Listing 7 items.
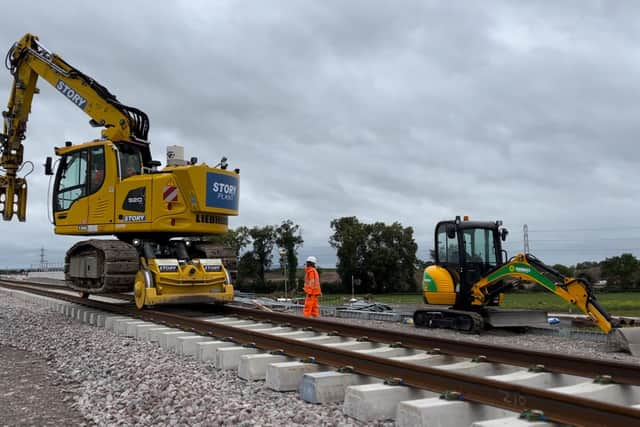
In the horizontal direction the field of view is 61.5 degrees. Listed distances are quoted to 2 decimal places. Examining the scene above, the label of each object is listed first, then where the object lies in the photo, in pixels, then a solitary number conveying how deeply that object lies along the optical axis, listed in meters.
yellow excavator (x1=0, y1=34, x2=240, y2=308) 10.45
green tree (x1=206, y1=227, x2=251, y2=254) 70.68
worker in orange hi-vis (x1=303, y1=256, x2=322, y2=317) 11.86
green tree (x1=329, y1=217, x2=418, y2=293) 63.28
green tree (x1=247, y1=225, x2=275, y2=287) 69.25
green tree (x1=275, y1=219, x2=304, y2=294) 68.53
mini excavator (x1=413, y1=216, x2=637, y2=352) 10.34
